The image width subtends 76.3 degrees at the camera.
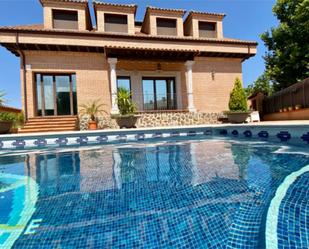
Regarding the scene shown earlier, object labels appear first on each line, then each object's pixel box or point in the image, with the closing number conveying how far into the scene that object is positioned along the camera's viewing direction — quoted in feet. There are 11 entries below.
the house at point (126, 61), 33.64
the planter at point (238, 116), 33.06
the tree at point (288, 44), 39.30
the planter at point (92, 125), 30.09
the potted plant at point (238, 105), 33.12
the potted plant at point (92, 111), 30.28
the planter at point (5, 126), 26.94
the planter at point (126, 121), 29.74
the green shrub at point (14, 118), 27.68
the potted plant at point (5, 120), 27.04
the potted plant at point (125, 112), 29.81
